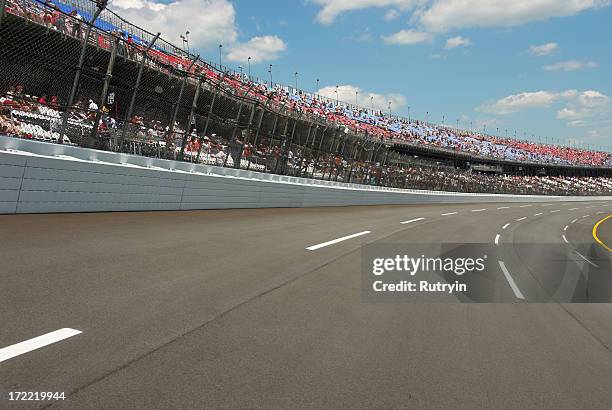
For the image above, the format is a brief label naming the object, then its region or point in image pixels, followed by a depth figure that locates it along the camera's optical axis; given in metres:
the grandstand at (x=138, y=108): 10.31
